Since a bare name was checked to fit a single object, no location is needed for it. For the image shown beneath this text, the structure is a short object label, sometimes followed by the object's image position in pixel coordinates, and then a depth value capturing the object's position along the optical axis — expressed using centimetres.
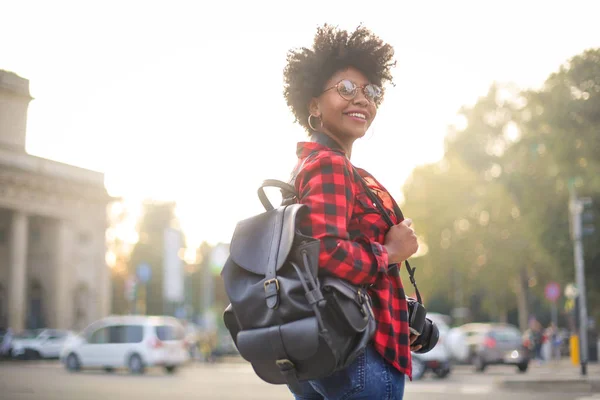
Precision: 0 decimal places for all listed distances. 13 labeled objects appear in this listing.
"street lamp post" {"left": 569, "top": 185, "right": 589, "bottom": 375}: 1992
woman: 260
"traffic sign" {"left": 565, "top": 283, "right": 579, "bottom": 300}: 3217
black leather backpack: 250
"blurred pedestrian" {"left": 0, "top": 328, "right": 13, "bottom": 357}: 4259
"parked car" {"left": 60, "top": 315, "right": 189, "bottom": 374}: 2722
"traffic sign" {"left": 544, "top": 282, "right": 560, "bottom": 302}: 3086
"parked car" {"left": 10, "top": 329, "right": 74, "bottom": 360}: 4259
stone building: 5120
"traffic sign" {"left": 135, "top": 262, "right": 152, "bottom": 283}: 4013
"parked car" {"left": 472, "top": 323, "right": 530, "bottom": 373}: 2686
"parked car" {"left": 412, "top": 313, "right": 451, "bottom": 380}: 2158
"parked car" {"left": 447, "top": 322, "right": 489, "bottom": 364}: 2867
